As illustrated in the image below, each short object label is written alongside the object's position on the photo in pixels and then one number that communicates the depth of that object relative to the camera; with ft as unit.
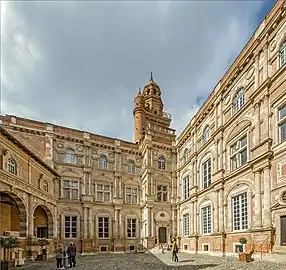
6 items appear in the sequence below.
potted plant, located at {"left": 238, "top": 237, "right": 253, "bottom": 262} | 59.34
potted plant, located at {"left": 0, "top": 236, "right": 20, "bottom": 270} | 57.67
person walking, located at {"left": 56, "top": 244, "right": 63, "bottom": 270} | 60.91
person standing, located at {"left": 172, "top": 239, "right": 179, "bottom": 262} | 69.14
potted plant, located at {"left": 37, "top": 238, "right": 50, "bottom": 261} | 81.77
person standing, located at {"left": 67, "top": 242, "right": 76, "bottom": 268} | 64.23
